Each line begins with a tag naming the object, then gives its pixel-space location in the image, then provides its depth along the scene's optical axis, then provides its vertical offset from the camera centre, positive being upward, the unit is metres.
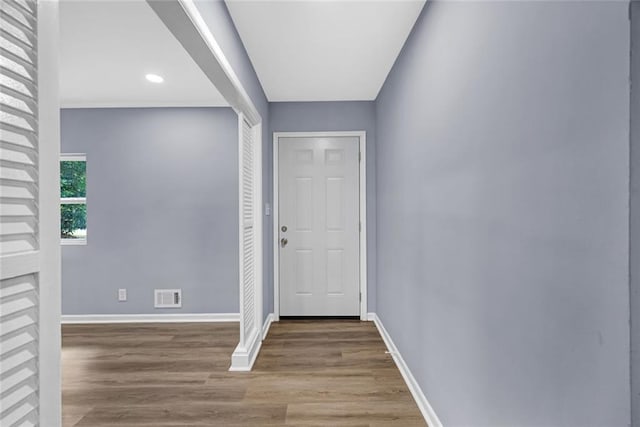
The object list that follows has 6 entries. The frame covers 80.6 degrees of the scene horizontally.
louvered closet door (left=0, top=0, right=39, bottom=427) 0.67 -0.01
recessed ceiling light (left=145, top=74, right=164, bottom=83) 3.35 +1.20
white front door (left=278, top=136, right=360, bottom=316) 4.26 -0.18
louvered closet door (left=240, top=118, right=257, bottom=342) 2.91 -0.21
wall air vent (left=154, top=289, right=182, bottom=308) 4.24 -0.98
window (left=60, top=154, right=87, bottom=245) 4.31 +0.12
